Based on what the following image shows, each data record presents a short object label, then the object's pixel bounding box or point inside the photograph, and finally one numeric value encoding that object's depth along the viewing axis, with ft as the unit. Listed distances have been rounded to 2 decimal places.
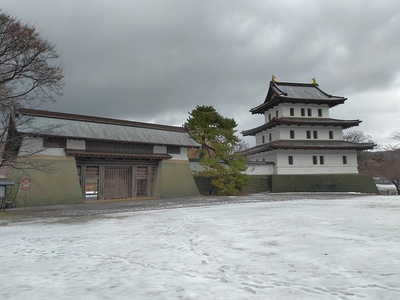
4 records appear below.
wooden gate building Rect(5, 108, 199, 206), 62.64
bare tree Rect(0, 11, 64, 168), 45.88
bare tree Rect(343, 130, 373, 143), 178.70
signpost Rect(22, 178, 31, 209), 50.34
